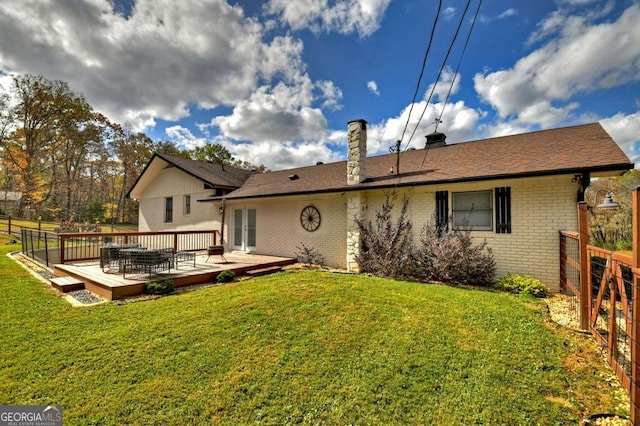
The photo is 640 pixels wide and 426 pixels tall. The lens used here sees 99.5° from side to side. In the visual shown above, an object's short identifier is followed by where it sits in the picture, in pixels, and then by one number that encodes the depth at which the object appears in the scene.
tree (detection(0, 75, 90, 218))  24.95
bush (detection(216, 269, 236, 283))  7.61
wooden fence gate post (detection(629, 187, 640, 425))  2.28
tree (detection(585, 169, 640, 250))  12.77
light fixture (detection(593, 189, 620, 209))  6.51
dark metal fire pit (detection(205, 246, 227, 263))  9.09
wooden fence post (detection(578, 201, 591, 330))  4.02
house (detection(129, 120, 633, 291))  6.59
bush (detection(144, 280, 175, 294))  6.47
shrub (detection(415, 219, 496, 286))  7.10
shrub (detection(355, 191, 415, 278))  7.93
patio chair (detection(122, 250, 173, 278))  6.95
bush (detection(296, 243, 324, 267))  10.03
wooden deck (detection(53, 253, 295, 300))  6.31
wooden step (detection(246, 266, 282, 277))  8.42
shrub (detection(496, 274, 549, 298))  6.26
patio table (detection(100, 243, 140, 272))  7.78
